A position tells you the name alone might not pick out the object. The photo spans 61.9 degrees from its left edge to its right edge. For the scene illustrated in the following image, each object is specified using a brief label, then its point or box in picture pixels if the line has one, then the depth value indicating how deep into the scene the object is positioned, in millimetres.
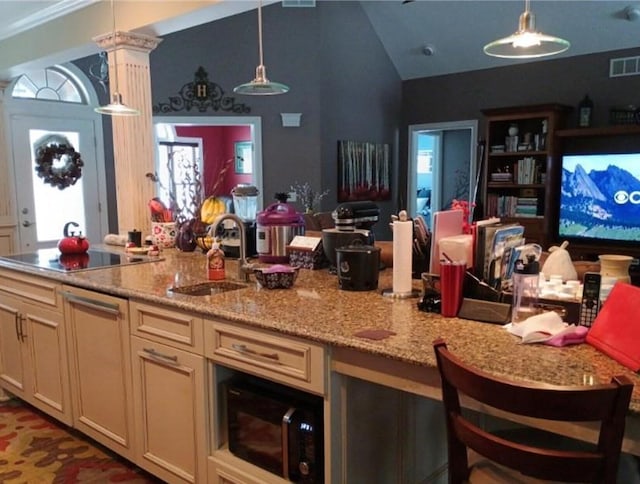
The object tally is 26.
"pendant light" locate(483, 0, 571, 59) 2012
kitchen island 1317
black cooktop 2828
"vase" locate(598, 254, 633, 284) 1705
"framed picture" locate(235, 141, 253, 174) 8880
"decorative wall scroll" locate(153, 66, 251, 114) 6133
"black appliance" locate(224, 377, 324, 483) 1765
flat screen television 5254
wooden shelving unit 5555
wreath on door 5711
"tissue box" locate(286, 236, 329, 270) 2645
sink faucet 2443
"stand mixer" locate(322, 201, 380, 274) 2357
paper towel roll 2012
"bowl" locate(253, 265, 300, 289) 2230
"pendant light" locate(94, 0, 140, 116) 3012
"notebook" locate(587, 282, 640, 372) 1301
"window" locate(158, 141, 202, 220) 3562
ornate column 3553
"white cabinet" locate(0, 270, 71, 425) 2732
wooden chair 1049
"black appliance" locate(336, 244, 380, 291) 2135
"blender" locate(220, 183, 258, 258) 3094
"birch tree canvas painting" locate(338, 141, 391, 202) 6213
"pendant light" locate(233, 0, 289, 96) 2723
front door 5617
